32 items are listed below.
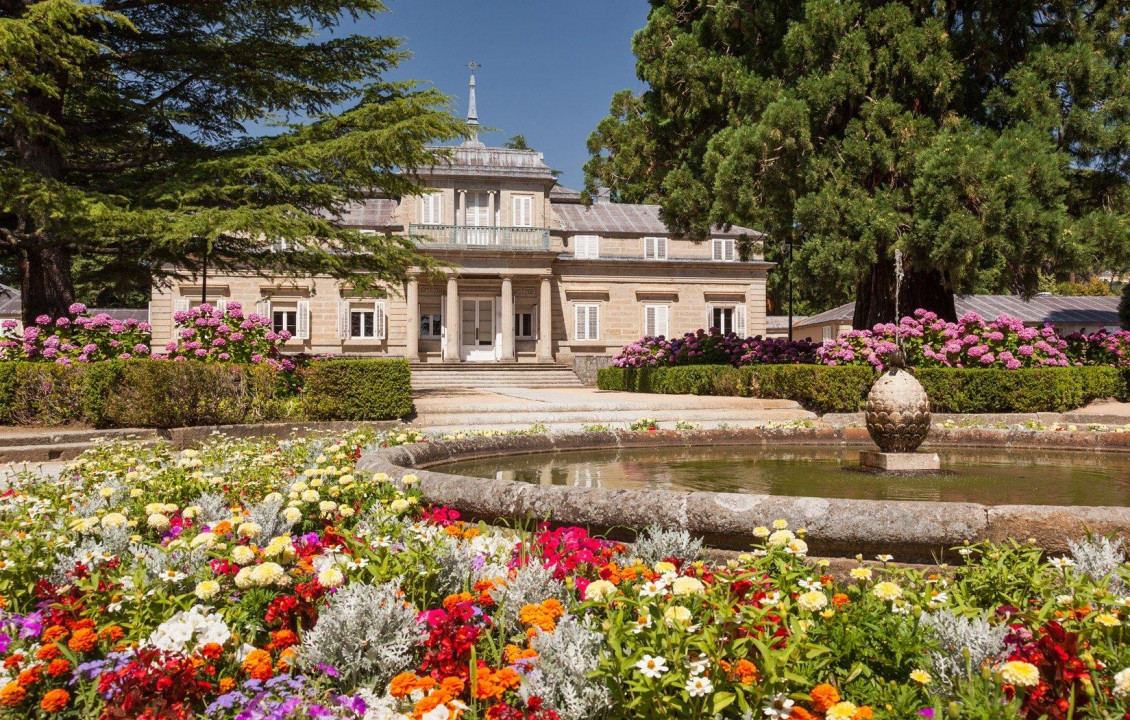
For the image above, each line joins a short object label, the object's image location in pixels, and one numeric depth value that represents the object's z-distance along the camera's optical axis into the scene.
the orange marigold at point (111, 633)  2.15
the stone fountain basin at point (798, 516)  3.10
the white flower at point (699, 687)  1.71
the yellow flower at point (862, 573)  2.31
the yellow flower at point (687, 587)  2.16
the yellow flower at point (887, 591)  2.14
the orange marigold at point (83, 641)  1.98
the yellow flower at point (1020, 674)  1.64
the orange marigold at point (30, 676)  1.89
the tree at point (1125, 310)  26.19
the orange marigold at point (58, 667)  1.91
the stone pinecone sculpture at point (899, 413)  6.06
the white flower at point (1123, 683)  1.62
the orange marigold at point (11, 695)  1.85
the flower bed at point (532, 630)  1.80
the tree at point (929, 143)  13.89
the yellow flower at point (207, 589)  2.29
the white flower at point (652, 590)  2.23
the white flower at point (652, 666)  1.77
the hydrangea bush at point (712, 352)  18.08
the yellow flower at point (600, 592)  2.26
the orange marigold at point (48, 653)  1.95
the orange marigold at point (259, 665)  1.93
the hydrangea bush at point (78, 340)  11.45
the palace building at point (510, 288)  30.83
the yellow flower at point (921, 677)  1.74
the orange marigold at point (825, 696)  1.72
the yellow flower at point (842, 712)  1.57
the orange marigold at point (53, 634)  2.06
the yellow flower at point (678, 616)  1.93
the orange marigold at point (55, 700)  1.77
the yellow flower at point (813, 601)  2.10
